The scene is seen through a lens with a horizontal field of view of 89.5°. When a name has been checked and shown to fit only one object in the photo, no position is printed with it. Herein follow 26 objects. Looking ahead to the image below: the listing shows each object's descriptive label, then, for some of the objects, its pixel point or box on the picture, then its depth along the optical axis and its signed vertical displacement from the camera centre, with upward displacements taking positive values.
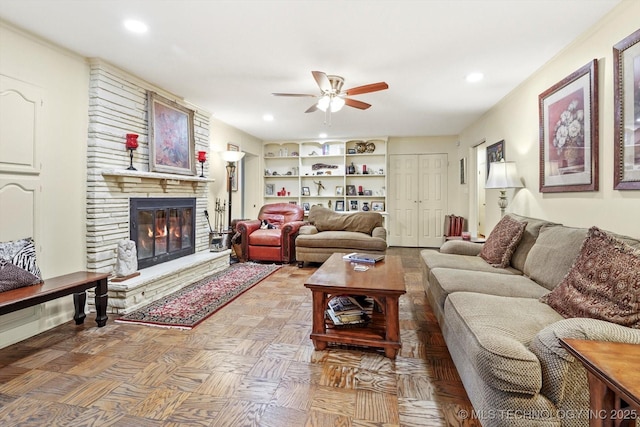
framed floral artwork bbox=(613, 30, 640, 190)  1.90 +0.59
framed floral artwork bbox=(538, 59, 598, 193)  2.30 +0.61
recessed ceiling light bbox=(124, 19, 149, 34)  2.28 +1.34
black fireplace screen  3.42 -0.19
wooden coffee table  2.10 -0.62
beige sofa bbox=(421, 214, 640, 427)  1.23 -0.53
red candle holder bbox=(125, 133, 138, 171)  3.22 +0.69
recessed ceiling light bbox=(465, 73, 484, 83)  3.24 +1.36
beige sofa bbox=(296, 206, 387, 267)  4.88 -0.39
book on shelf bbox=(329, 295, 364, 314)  2.39 -0.73
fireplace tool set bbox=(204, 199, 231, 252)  4.68 -0.35
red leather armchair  5.12 -0.50
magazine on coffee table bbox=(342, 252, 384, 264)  2.90 -0.44
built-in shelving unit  6.82 +0.81
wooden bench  2.00 -0.55
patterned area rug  2.70 -0.88
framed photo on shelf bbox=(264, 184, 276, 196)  7.20 +0.47
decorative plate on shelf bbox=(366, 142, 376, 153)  6.79 +1.33
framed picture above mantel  3.57 +0.89
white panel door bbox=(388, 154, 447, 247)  6.70 +0.24
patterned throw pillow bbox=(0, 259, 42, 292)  2.13 -0.44
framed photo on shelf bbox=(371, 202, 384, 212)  6.78 +0.09
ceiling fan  2.89 +1.14
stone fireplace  2.92 +0.15
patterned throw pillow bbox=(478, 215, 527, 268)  2.75 -0.29
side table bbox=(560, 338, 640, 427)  0.88 -0.45
